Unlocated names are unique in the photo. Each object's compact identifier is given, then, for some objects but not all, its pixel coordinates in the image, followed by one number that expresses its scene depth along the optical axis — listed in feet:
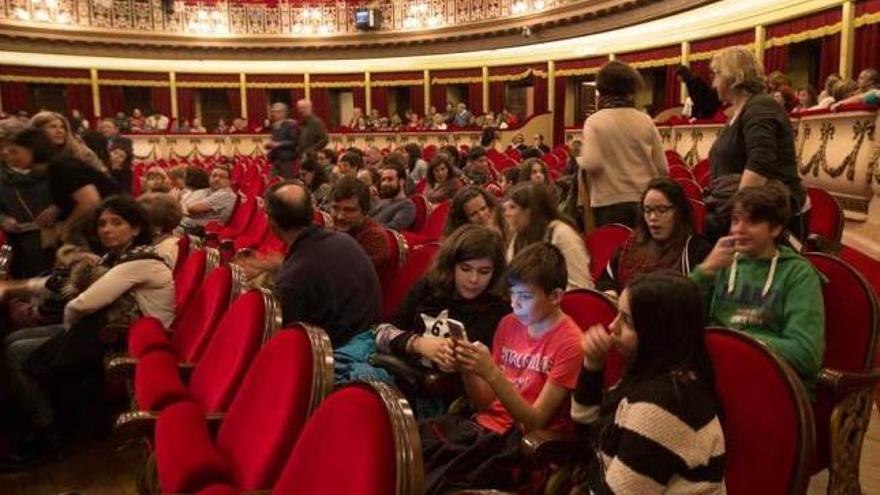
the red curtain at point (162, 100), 67.87
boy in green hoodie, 6.41
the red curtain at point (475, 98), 64.49
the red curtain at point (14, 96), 60.95
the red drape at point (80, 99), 64.34
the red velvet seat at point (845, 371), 6.54
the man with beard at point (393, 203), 16.11
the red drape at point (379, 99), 69.72
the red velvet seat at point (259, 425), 5.21
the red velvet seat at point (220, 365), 6.95
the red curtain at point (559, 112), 57.72
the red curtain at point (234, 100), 70.43
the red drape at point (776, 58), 36.47
